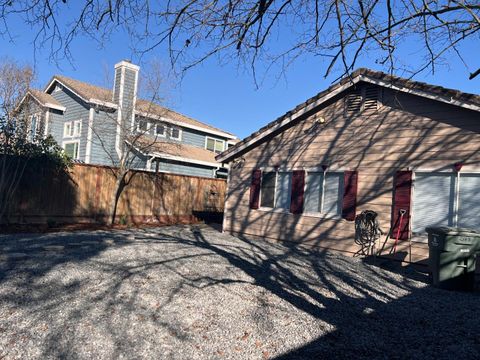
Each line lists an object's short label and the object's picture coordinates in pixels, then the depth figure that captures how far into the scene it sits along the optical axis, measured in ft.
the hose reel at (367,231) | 29.76
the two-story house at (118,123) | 58.08
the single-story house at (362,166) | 26.94
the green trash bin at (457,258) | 22.25
